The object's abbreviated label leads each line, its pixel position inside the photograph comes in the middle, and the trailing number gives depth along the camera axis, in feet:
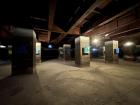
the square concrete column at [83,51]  24.56
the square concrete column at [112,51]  33.22
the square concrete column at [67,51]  46.10
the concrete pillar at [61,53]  50.65
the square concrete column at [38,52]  32.64
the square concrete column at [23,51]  16.66
